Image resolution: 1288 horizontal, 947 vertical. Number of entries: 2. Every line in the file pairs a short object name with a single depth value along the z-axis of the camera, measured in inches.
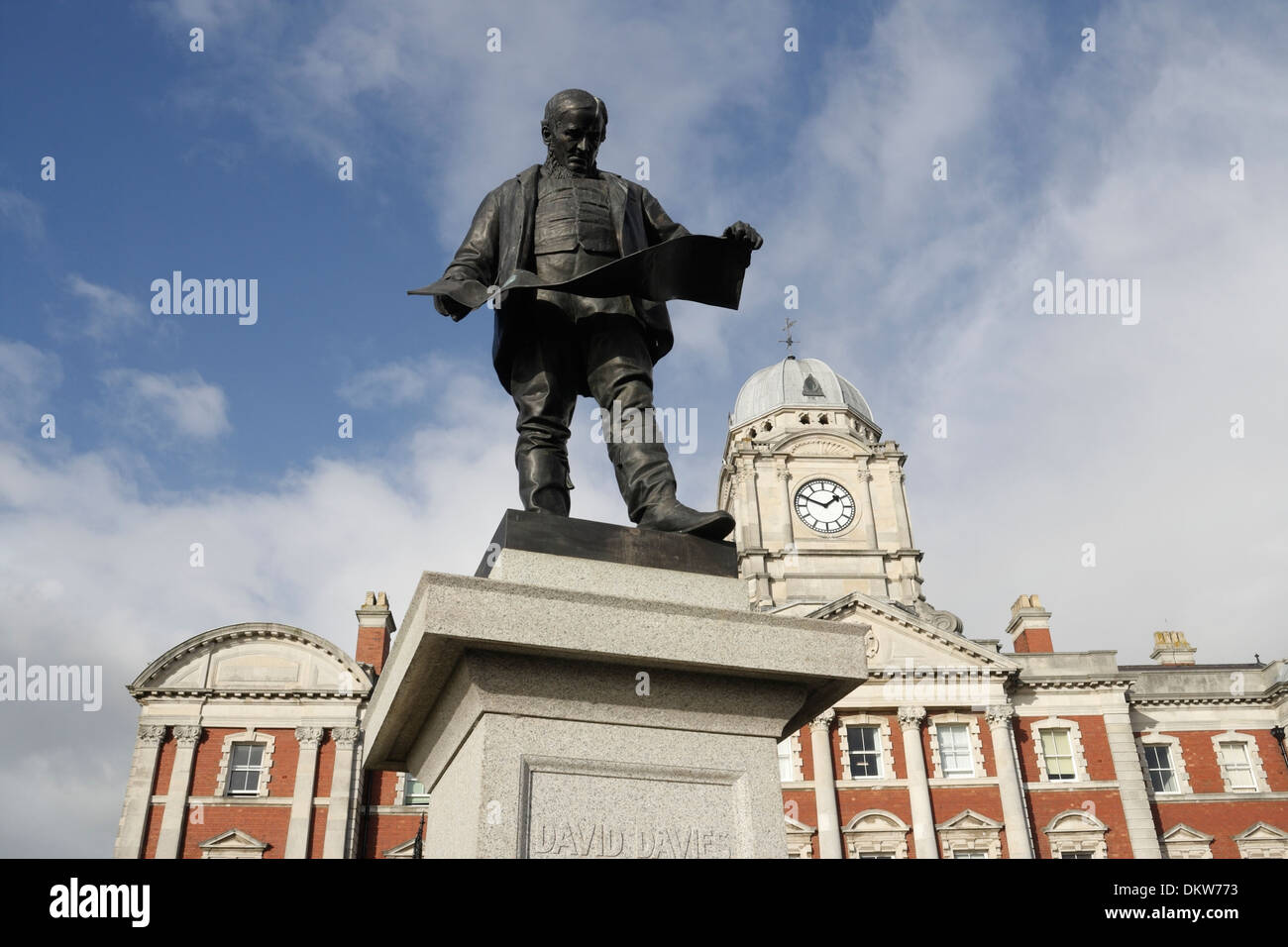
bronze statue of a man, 183.2
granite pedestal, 142.2
